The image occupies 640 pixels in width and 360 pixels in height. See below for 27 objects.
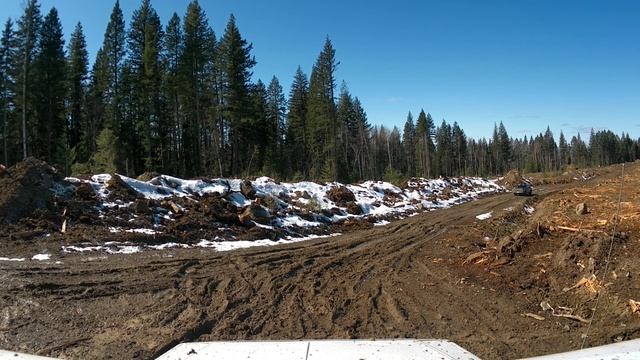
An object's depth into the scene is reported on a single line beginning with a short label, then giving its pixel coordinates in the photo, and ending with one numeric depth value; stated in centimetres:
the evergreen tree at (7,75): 3819
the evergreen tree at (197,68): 4100
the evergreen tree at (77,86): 4856
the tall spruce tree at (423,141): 9360
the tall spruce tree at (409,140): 10792
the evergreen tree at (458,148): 11869
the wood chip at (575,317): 565
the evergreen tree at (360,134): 7825
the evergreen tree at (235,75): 4203
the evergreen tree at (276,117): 6100
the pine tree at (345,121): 6700
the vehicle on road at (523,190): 3494
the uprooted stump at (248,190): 1852
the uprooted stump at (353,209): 2091
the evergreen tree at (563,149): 17262
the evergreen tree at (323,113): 4203
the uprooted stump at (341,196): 2188
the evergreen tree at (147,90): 4253
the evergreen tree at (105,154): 2259
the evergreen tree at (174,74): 4288
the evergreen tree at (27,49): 3606
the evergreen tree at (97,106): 4344
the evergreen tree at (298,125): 6384
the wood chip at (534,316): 600
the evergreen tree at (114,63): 4266
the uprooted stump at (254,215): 1573
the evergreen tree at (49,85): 4128
